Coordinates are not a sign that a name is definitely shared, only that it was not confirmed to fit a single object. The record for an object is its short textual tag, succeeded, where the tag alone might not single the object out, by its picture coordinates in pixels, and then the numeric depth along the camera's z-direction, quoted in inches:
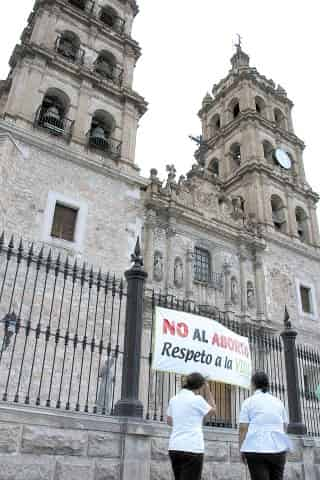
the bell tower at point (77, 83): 680.4
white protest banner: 296.5
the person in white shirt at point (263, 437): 179.3
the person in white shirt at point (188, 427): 169.8
